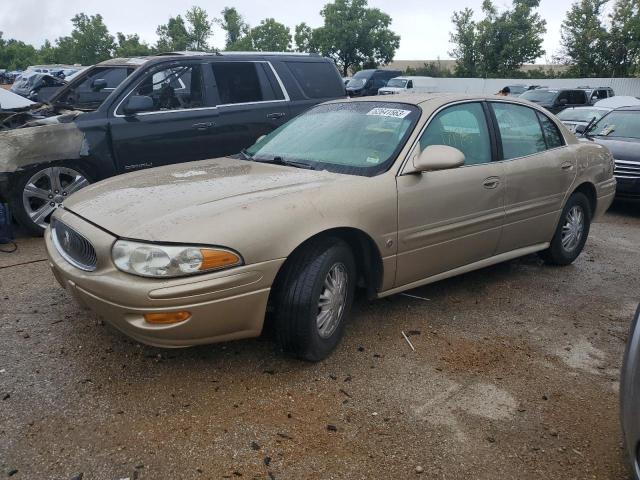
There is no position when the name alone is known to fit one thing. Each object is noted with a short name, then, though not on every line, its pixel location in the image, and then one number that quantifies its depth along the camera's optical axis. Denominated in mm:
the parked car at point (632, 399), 2074
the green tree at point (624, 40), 33484
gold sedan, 2775
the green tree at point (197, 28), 51750
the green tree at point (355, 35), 46375
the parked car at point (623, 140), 7688
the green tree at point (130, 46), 51644
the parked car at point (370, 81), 26514
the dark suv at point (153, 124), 5410
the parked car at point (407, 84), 24605
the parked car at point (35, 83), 8789
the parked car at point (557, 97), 17433
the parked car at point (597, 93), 19694
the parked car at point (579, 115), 12727
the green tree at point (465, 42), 42625
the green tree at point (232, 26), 53719
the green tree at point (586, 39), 35781
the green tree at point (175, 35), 50844
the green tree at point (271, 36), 52062
